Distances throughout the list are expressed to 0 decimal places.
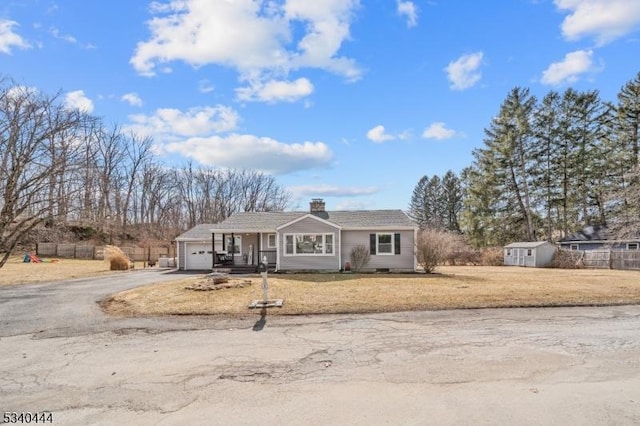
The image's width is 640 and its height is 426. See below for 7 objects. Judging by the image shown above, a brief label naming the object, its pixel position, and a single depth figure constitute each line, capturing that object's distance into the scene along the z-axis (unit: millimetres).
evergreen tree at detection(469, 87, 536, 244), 41344
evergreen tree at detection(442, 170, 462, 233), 61500
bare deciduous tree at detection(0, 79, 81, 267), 13680
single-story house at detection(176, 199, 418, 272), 23625
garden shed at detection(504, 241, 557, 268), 32594
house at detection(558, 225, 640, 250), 32156
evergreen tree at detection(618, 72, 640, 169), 37375
